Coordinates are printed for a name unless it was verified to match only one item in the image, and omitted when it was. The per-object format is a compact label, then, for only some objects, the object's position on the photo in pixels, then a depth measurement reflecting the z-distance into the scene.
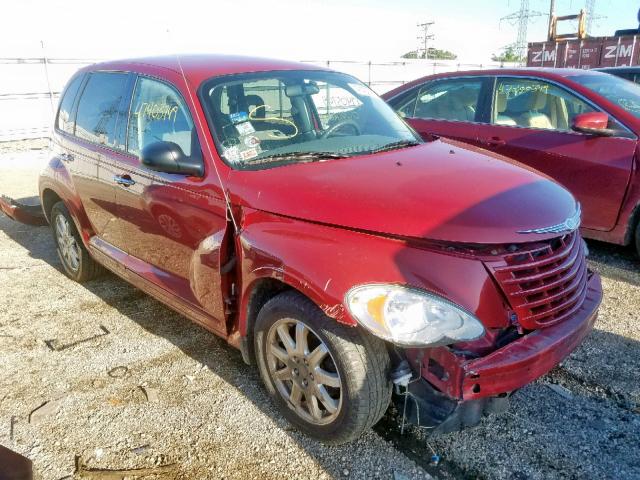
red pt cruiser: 2.19
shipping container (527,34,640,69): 18.12
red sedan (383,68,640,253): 4.51
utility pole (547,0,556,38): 34.38
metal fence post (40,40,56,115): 14.01
